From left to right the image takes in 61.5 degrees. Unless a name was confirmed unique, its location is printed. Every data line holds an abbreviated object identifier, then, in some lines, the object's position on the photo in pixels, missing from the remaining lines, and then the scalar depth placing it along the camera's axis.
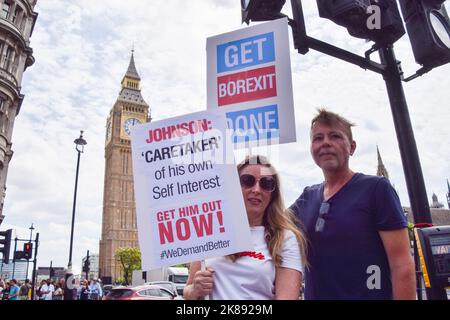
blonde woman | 1.77
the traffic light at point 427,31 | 2.55
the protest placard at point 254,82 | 2.15
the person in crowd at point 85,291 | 17.58
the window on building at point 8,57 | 21.16
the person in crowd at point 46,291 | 15.72
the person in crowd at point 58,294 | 17.94
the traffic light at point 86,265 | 26.49
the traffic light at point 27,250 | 18.23
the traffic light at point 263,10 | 2.49
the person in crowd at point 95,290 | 18.30
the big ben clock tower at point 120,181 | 93.19
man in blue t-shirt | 1.94
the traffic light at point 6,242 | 14.98
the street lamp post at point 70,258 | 16.38
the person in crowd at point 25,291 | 18.61
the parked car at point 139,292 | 14.05
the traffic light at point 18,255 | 18.08
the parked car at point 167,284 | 19.11
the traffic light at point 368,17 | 2.46
